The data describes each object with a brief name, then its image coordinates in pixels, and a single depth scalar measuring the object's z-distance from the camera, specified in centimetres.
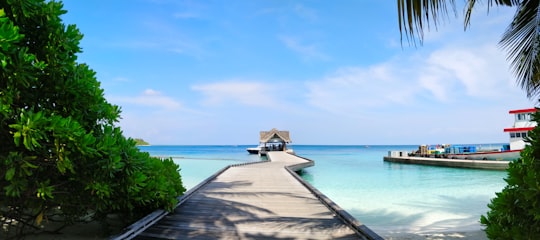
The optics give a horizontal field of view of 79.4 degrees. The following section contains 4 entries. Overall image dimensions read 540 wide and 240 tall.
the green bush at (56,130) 221
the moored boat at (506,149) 2284
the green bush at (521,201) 176
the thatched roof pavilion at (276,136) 3716
